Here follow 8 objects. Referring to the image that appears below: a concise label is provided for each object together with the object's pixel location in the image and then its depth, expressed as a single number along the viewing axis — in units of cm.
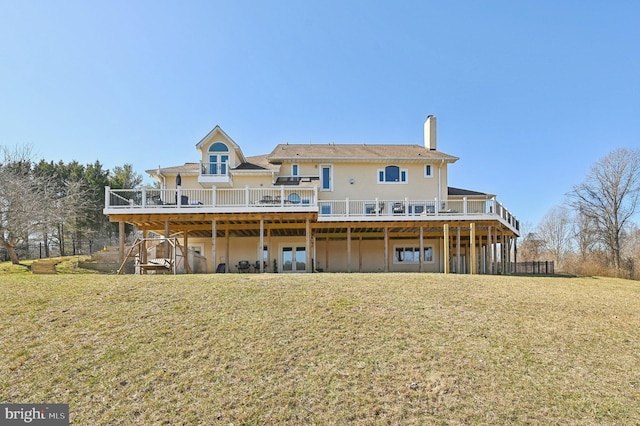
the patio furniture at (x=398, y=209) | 1989
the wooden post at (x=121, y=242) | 1665
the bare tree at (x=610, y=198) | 3062
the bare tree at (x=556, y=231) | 4972
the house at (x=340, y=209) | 1906
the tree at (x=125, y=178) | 4081
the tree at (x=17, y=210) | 2350
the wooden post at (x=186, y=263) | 1644
